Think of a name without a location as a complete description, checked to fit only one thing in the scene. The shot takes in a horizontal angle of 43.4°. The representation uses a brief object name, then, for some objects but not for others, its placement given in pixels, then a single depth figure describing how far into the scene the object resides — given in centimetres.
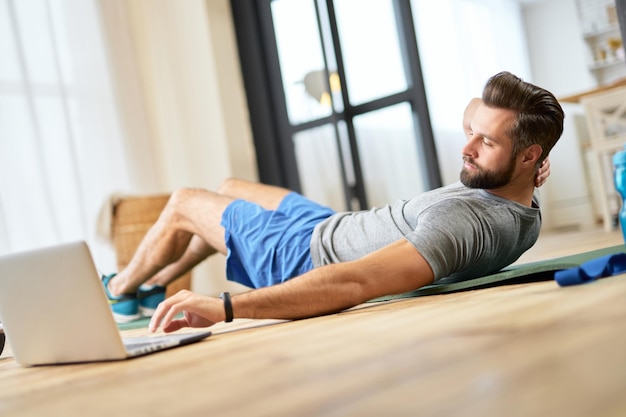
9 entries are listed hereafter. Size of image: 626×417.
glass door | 428
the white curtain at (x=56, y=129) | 386
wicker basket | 383
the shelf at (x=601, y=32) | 687
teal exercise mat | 178
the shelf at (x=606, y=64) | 693
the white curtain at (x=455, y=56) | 459
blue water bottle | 182
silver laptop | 137
